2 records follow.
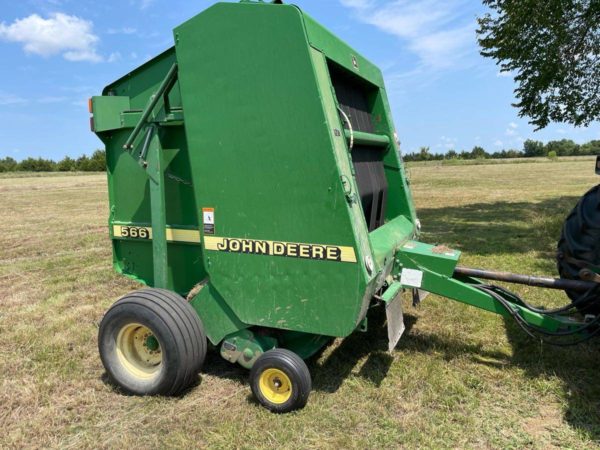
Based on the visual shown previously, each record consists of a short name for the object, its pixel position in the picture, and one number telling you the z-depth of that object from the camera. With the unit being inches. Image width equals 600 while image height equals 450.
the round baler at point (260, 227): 107.0
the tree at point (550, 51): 329.1
